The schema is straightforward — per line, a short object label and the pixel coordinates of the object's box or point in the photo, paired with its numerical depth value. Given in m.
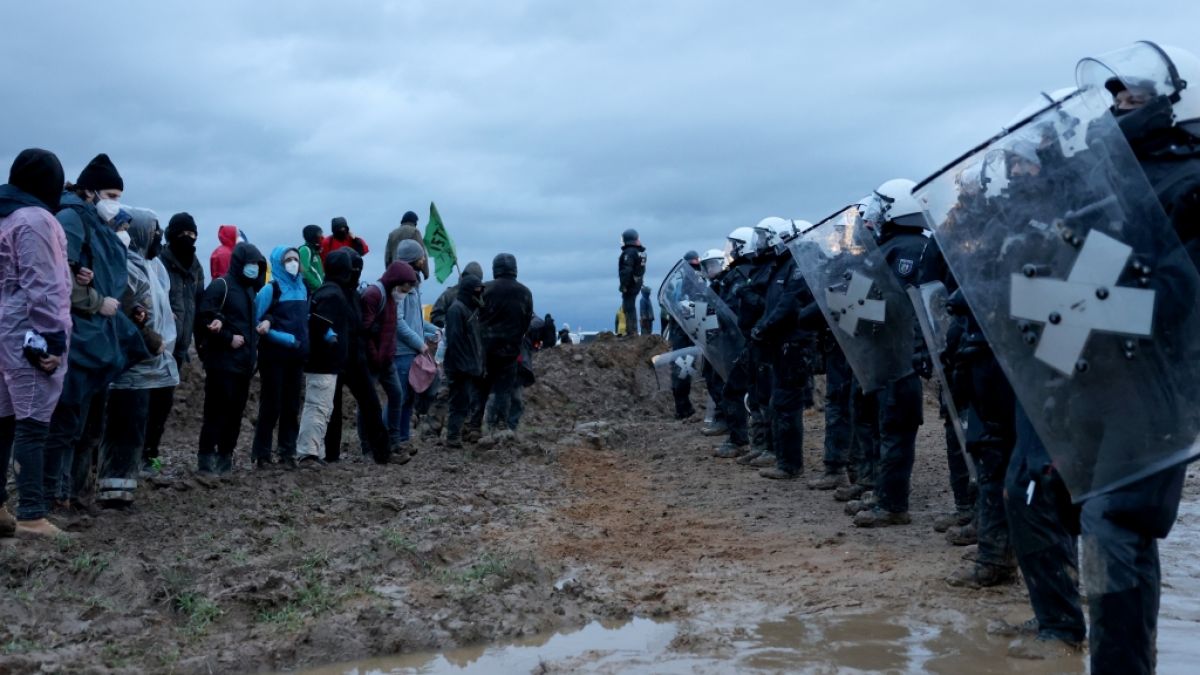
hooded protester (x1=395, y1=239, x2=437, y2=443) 12.43
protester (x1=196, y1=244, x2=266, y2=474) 9.20
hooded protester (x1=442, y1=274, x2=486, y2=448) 12.67
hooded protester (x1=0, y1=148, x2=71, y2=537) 6.20
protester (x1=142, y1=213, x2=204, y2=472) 9.38
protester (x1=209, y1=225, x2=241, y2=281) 12.39
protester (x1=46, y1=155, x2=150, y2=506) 6.78
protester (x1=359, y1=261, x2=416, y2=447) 10.91
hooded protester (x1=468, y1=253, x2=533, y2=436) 13.07
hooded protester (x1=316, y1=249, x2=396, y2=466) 10.50
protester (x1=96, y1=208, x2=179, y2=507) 7.62
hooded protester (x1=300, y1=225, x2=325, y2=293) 13.41
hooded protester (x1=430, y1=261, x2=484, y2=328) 15.27
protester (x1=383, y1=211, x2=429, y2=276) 16.27
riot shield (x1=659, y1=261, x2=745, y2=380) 12.58
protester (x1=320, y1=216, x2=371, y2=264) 14.72
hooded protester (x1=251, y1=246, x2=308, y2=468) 9.95
